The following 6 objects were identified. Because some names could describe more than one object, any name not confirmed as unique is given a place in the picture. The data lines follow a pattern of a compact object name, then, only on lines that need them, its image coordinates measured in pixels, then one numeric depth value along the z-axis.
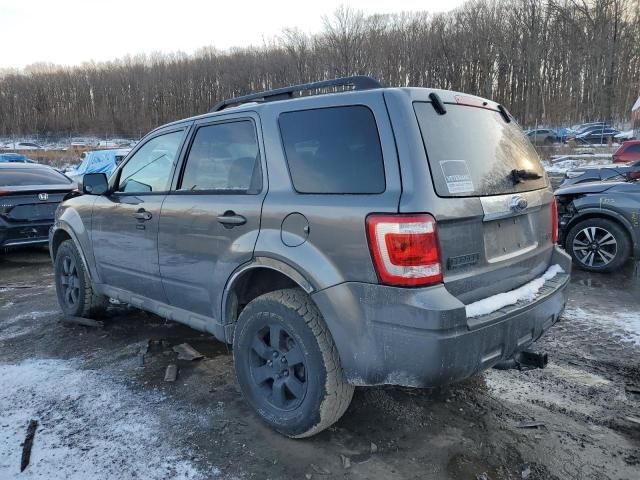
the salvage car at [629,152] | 14.22
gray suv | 2.26
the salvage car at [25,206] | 7.18
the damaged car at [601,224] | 6.02
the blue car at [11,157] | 26.43
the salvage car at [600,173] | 8.95
